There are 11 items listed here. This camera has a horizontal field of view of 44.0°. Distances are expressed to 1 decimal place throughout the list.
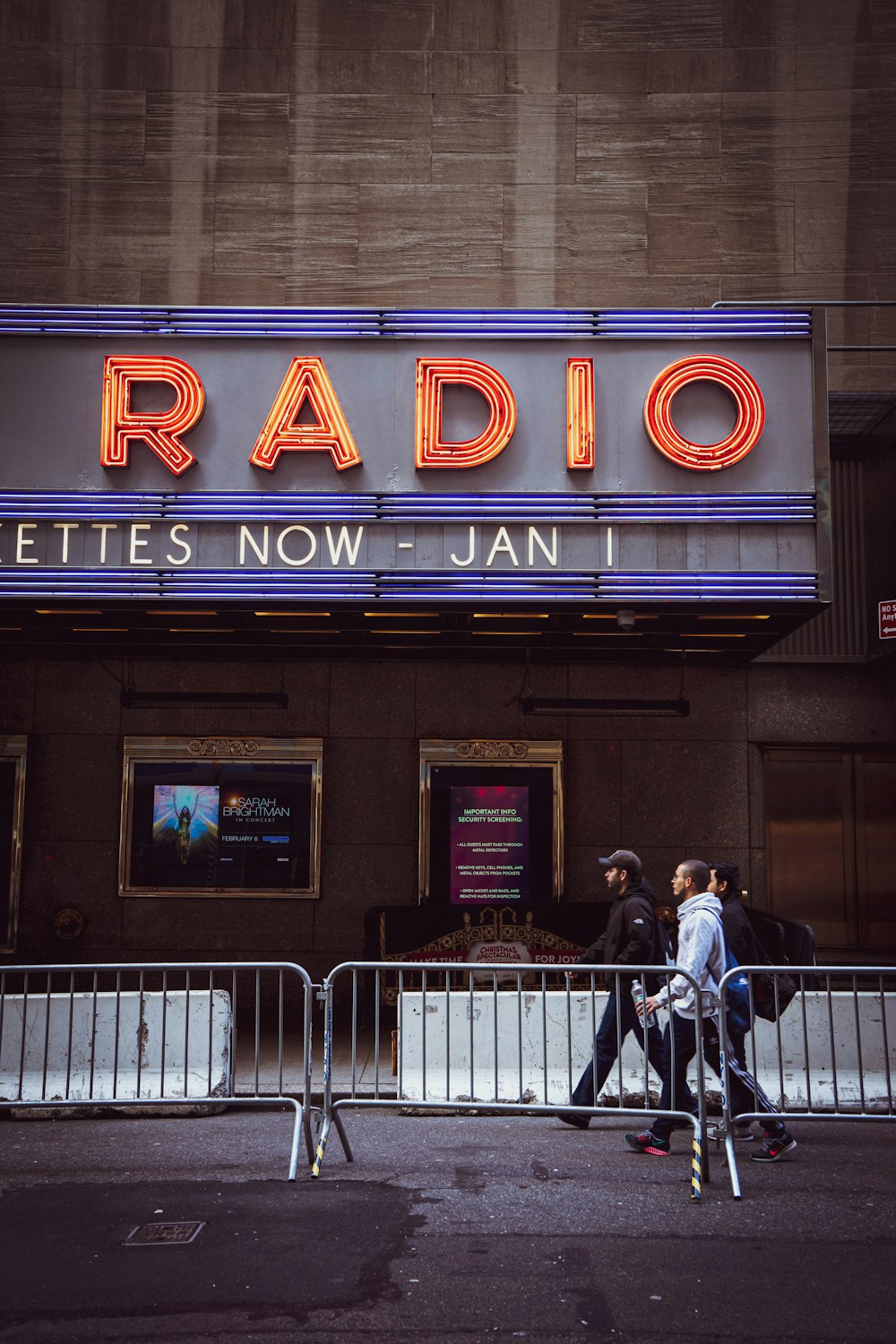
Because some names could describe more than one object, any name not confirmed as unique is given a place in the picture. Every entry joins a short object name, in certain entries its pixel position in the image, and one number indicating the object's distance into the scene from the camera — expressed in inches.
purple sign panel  509.4
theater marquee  402.3
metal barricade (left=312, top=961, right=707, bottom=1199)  327.6
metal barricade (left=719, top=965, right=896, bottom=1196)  330.3
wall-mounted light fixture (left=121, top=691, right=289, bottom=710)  514.9
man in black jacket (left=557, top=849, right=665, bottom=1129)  303.0
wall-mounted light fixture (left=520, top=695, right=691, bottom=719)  516.4
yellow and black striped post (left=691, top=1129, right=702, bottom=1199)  241.9
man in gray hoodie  278.7
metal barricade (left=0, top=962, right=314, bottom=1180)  330.0
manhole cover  217.6
